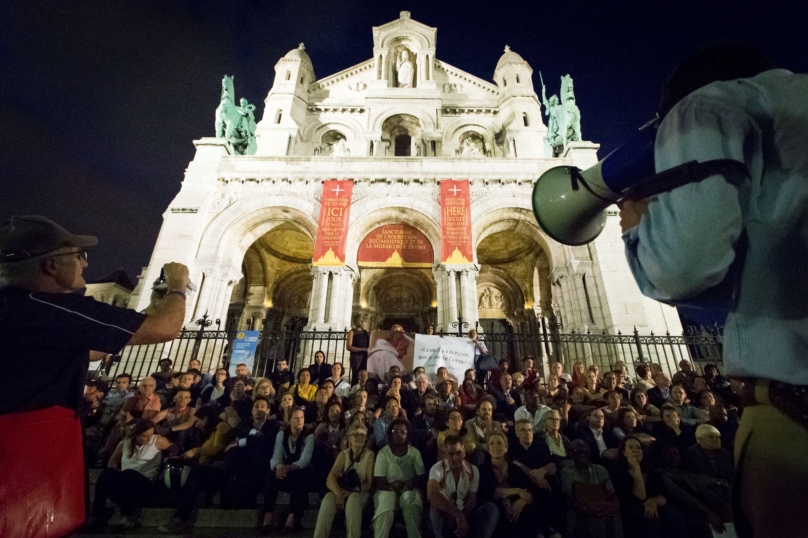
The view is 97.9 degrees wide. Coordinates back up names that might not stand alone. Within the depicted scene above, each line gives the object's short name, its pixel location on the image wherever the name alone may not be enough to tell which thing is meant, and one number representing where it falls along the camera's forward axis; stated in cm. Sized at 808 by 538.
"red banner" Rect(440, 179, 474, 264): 1198
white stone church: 1191
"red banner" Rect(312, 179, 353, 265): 1202
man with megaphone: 84
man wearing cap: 134
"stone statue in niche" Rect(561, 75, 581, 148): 1444
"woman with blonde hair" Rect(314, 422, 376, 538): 393
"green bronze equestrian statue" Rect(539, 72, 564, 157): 1507
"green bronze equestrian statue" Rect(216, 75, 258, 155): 1450
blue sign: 916
